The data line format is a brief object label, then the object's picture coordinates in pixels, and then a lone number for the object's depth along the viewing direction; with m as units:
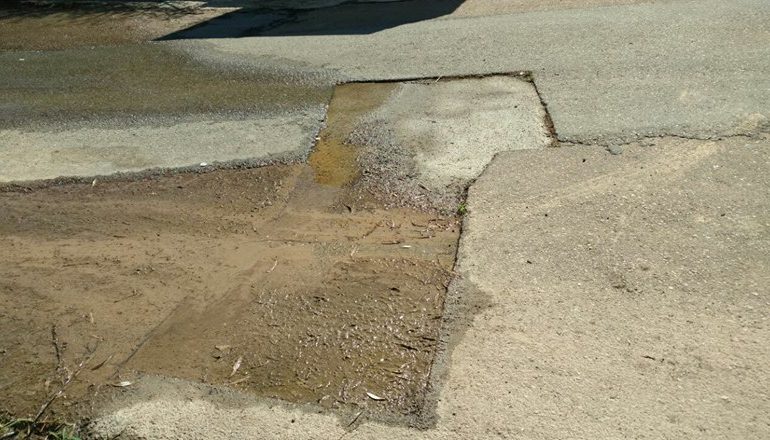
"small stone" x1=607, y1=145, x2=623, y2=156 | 5.78
